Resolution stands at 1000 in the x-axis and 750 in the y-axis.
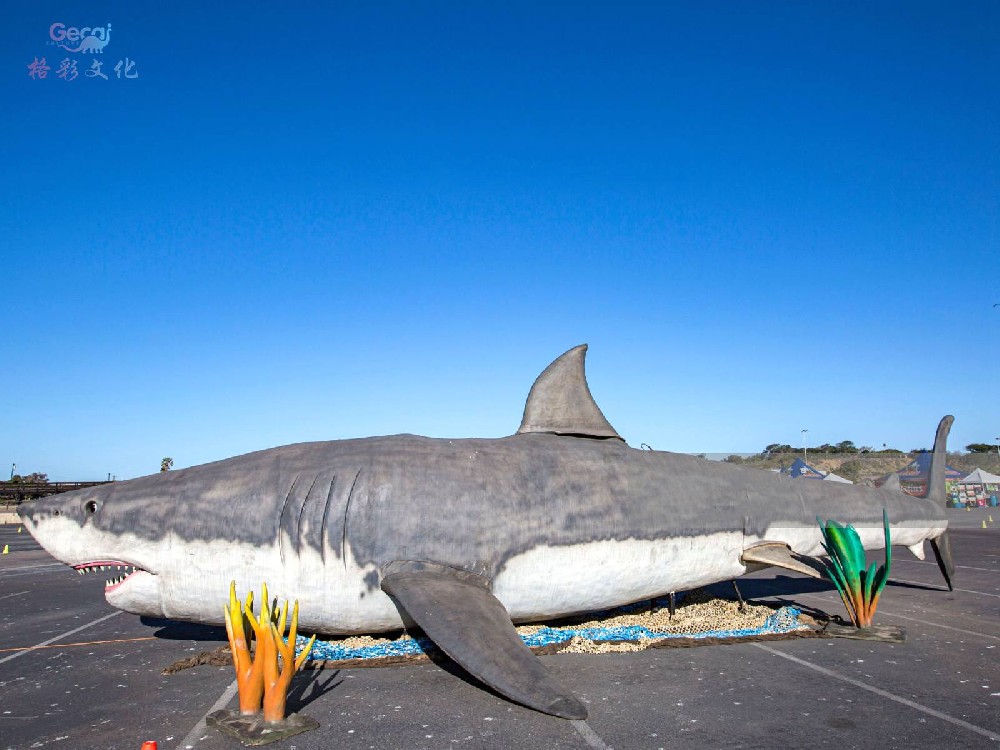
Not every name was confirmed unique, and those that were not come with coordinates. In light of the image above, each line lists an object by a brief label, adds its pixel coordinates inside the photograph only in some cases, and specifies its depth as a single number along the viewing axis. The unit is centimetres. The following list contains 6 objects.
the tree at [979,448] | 10062
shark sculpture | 617
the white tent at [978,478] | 4672
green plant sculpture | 772
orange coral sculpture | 474
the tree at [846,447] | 10012
